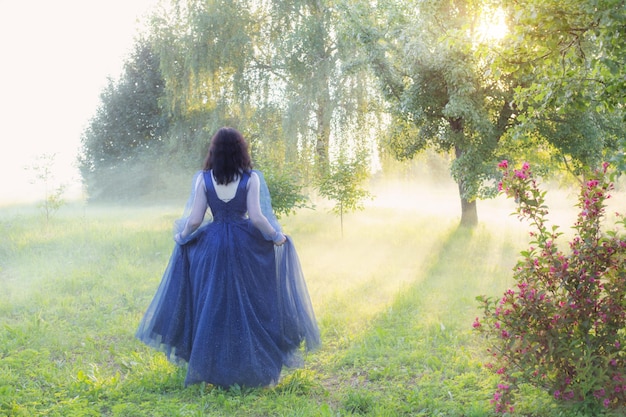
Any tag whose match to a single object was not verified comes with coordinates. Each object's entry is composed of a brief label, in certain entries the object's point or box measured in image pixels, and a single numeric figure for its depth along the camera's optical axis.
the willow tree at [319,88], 20.28
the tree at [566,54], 4.02
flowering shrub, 4.44
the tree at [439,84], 14.50
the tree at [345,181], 15.88
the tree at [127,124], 30.67
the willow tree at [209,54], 22.31
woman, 5.50
